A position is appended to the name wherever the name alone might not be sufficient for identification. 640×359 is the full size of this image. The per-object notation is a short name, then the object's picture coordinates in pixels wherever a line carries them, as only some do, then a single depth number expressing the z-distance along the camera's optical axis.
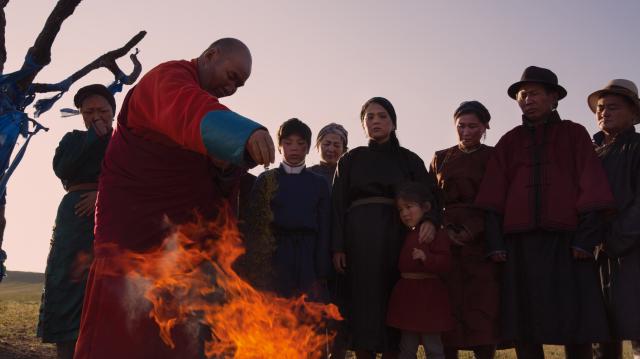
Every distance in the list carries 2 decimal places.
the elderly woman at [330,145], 7.08
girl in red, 4.91
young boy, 5.39
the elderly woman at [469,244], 5.21
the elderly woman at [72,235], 5.05
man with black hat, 4.65
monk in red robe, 2.60
